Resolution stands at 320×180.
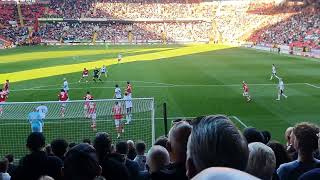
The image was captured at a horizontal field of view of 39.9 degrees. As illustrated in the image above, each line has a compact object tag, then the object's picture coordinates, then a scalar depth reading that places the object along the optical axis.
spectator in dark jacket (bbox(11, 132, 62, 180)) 6.20
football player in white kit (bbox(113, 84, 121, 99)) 23.97
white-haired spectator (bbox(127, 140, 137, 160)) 10.61
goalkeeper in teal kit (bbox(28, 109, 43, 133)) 16.46
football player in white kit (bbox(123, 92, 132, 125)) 18.97
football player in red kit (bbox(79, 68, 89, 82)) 37.18
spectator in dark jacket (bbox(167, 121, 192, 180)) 4.59
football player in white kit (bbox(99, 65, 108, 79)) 39.58
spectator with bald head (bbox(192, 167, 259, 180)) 2.11
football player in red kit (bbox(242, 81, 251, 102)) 28.53
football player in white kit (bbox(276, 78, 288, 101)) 28.34
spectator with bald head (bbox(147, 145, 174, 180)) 6.00
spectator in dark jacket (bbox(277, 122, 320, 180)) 5.48
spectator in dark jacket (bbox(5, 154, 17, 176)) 9.03
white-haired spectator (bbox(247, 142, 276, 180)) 4.55
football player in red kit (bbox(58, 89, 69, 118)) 24.53
